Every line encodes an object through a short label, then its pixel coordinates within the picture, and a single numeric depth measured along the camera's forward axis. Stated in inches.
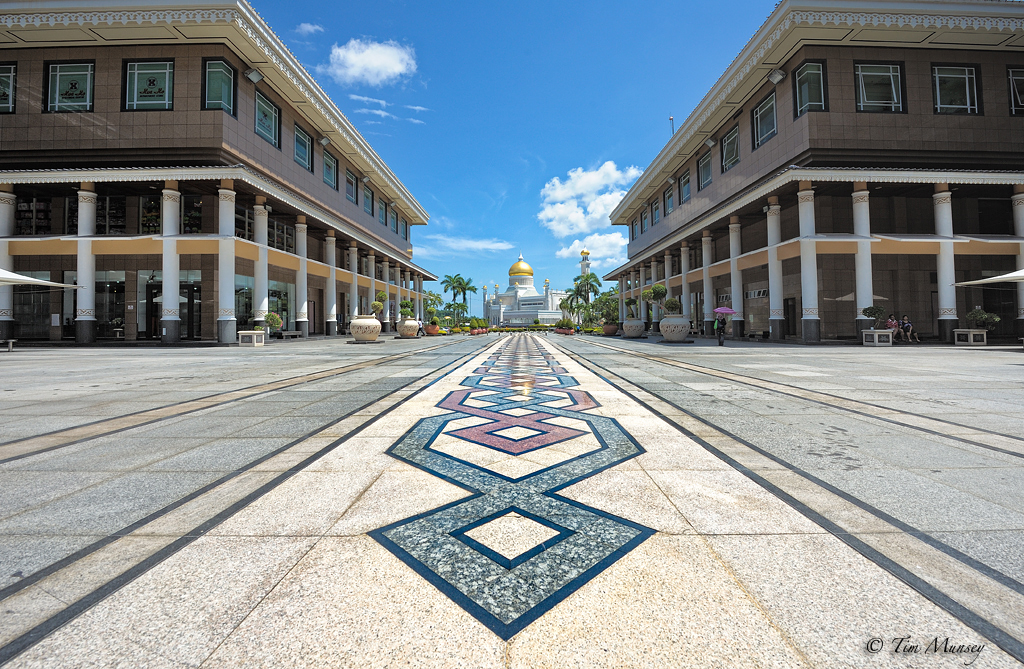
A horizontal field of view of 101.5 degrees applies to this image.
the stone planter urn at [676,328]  878.4
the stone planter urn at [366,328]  852.6
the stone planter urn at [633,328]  1198.3
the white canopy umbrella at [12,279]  603.8
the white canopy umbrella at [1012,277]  602.9
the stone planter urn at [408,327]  1119.6
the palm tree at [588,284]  2871.6
